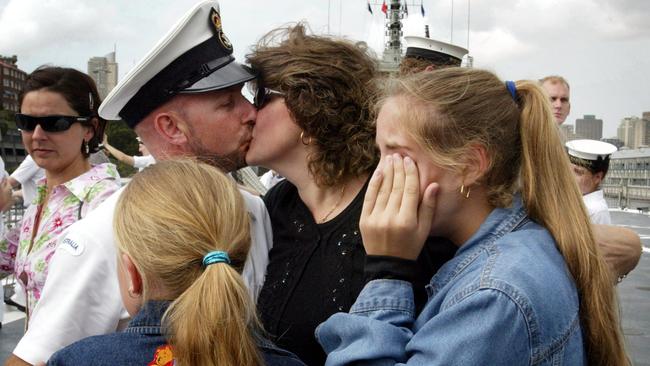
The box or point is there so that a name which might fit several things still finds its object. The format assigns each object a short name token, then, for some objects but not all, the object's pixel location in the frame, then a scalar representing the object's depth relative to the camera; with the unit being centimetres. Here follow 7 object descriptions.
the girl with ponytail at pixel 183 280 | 161
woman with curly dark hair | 219
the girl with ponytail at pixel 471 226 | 155
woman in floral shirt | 299
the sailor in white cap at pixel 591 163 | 575
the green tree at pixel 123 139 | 5775
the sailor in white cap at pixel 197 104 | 238
